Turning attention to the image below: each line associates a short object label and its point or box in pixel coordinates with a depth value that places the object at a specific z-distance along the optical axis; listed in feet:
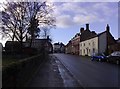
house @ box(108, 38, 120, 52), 65.36
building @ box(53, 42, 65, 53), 218.77
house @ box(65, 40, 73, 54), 171.56
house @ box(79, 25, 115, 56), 84.90
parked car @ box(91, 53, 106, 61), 51.80
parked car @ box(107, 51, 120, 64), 41.64
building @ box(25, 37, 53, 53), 91.09
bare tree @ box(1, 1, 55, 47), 55.49
